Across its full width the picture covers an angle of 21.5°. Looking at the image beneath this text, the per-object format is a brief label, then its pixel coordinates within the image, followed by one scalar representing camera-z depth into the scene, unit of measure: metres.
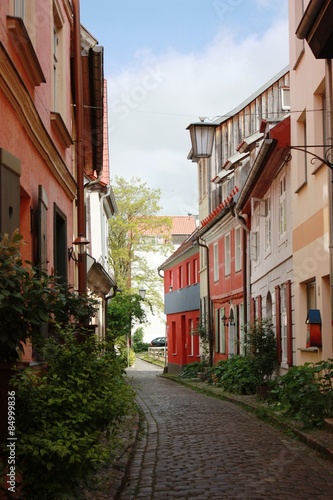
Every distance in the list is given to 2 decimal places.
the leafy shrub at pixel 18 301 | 4.95
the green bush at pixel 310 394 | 11.51
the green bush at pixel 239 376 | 19.85
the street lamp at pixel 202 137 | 15.51
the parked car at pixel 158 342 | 69.12
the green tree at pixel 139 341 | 69.56
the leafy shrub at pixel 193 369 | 32.12
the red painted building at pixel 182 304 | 37.88
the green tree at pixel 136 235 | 52.59
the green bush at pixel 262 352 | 19.30
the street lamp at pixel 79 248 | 12.32
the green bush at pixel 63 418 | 5.22
